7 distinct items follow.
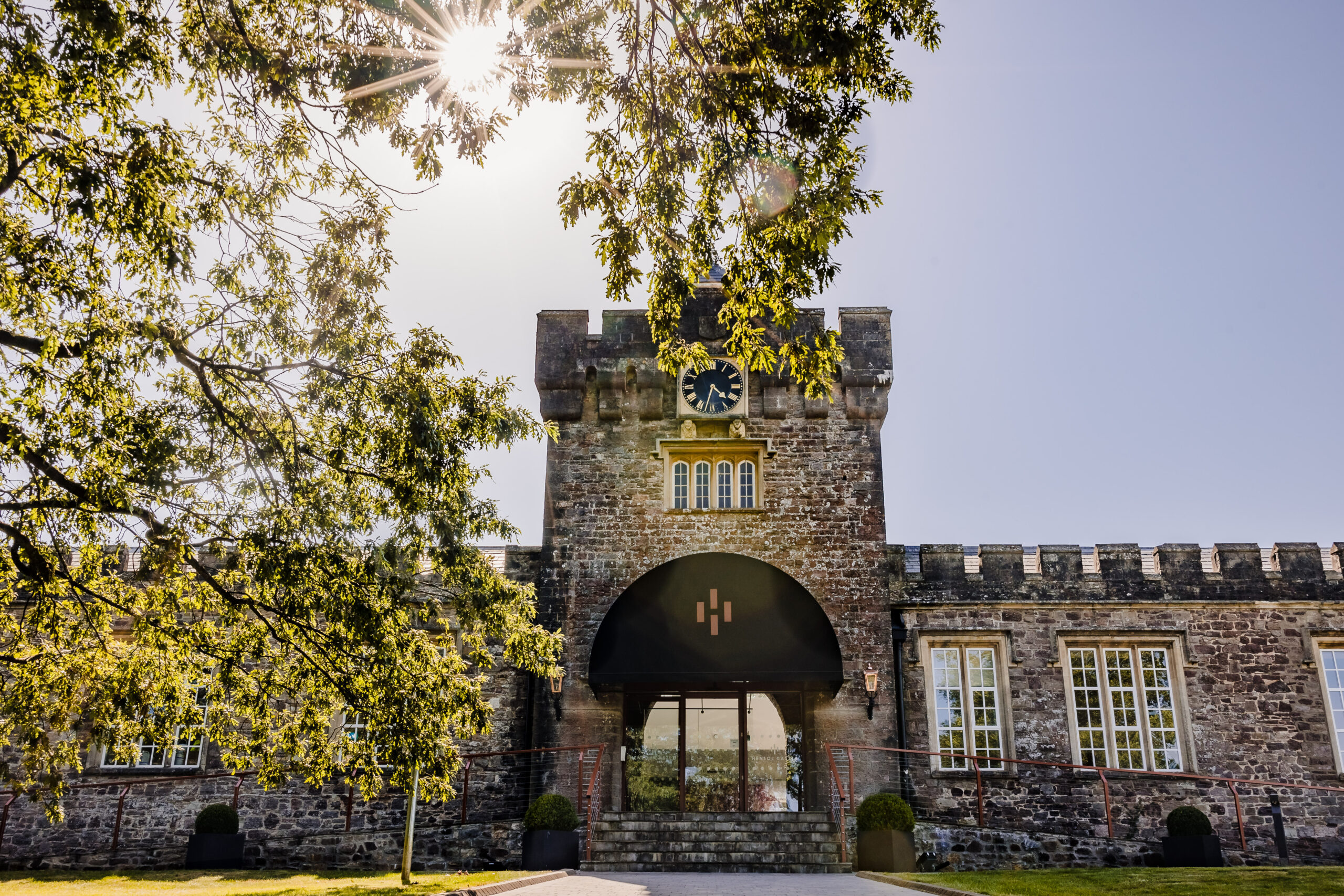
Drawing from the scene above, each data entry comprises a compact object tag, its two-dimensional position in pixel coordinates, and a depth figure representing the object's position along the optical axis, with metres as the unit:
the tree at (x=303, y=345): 7.97
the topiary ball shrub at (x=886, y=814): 14.20
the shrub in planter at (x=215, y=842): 15.37
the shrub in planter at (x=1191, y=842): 14.69
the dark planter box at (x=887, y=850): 14.02
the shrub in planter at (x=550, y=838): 14.02
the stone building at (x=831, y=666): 16.23
